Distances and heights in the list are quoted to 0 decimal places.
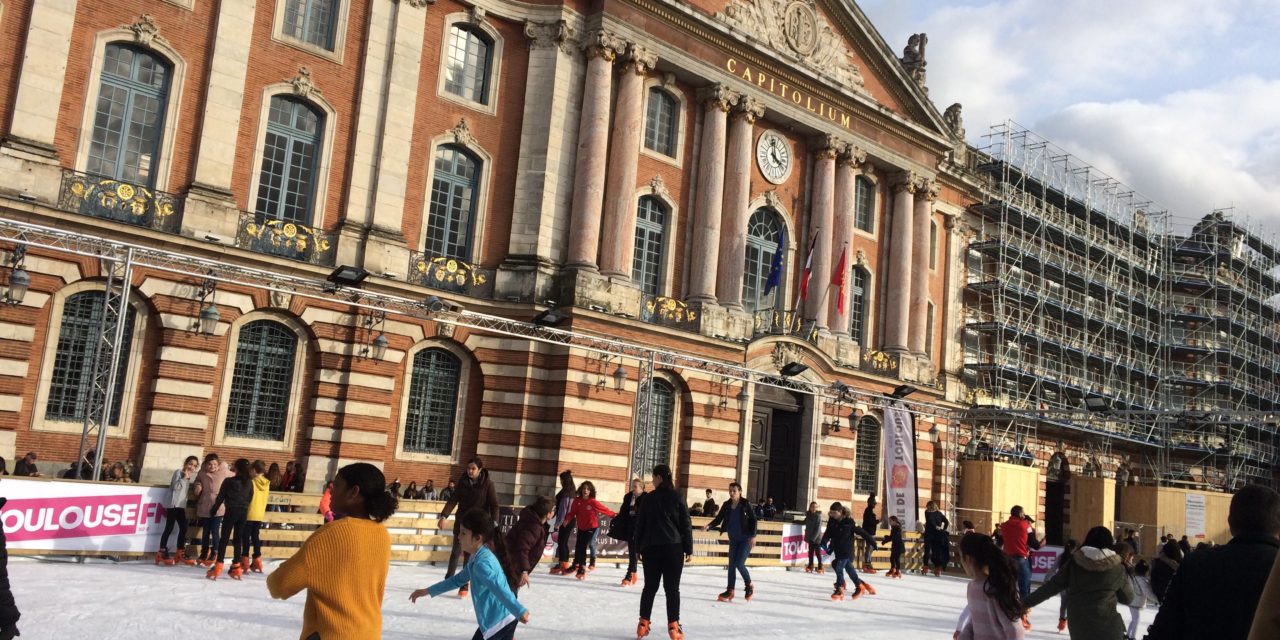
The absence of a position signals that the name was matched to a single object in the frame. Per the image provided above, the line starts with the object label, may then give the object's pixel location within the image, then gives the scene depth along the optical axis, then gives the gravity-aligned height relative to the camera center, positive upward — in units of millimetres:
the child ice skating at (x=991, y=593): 6793 -727
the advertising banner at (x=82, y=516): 13688 -1541
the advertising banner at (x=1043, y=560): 25781 -1825
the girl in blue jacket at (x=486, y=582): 6867 -956
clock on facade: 30578 +9192
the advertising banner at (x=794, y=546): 23328 -1825
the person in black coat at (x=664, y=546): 10883 -962
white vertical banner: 29625 +268
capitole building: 19953 +5062
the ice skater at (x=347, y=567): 4508 -624
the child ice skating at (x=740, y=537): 15516 -1157
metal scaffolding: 39344 +7506
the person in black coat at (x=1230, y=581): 4230 -325
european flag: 28078 +5272
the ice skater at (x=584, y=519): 17094 -1184
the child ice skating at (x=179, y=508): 14672 -1372
